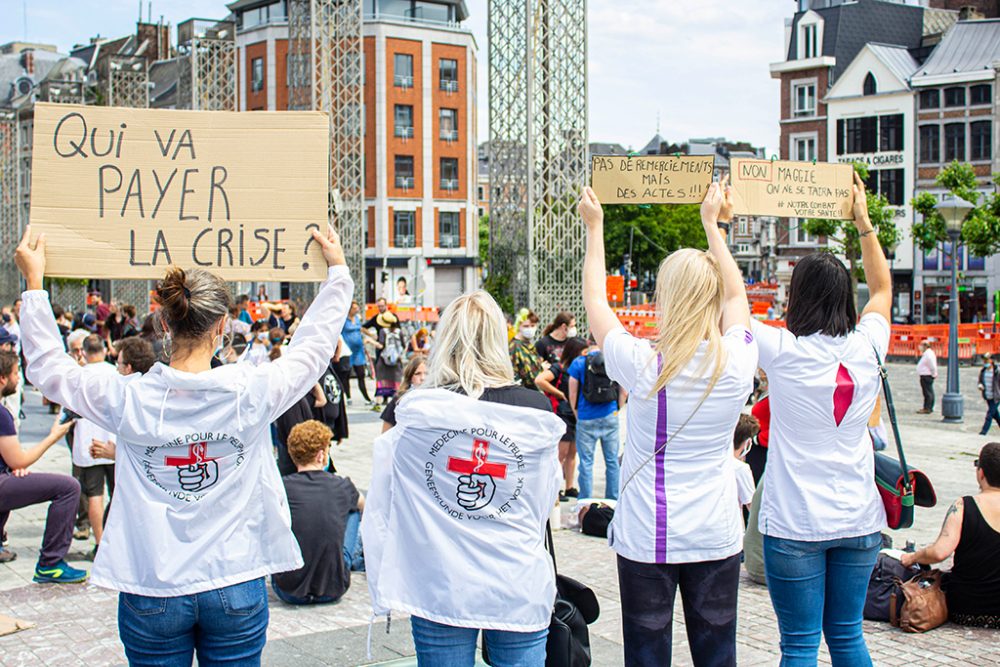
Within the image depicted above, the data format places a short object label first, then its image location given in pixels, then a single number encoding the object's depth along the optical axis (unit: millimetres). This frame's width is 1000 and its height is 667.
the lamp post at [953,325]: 18859
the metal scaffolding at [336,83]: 25141
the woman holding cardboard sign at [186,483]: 3381
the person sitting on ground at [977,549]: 6414
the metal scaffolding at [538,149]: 21922
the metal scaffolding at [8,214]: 55250
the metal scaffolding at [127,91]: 38406
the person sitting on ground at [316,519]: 7070
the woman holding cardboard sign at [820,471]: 4160
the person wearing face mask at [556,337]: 11930
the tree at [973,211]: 34562
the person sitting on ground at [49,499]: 7375
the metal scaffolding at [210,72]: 35344
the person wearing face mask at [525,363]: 10297
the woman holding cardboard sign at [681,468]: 3754
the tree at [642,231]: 84625
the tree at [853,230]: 44281
